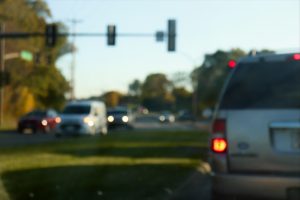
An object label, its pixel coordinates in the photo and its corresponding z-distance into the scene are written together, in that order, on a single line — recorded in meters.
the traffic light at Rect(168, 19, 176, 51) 27.48
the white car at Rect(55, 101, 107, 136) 27.58
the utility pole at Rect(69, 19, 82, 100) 61.83
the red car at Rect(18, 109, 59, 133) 35.72
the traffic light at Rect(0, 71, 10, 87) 38.50
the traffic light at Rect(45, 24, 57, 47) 28.78
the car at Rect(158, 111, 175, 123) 71.38
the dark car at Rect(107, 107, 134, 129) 39.78
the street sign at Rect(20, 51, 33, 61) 37.46
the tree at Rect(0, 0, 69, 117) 52.62
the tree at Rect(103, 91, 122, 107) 118.36
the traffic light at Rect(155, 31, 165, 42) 28.47
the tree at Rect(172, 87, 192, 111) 114.49
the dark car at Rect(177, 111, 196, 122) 80.86
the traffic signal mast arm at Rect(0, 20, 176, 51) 27.47
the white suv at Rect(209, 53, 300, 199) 5.75
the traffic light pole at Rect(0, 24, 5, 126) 38.77
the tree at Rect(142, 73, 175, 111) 107.94
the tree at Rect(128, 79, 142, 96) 98.39
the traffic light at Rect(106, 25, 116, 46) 28.06
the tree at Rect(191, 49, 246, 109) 56.12
